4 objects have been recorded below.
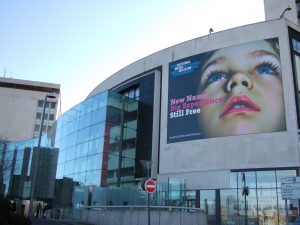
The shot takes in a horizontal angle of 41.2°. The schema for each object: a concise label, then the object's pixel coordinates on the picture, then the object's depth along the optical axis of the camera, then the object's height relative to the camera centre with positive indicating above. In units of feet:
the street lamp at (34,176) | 76.23 +8.48
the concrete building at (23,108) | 307.17 +85.50
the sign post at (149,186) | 50.24 +4.84
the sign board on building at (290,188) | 49.88 +5.28
